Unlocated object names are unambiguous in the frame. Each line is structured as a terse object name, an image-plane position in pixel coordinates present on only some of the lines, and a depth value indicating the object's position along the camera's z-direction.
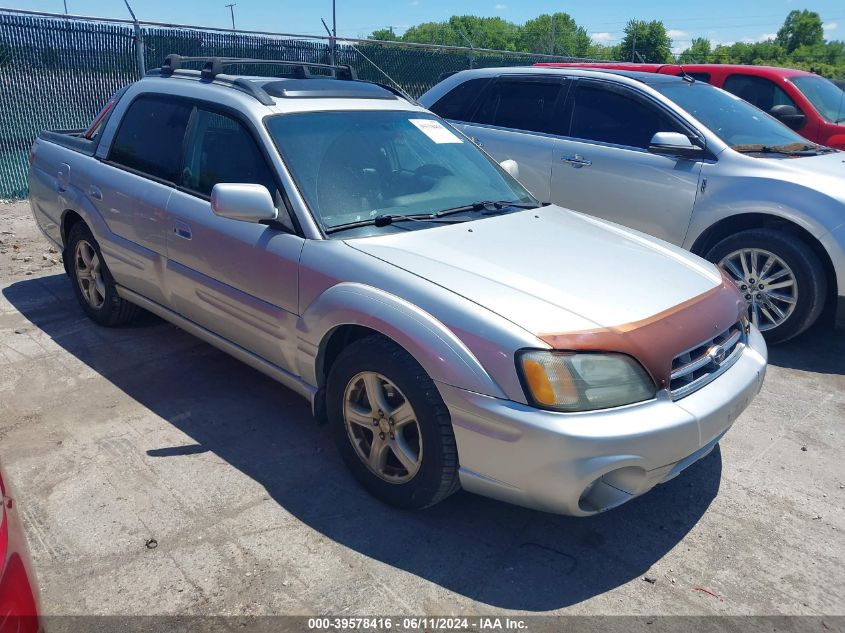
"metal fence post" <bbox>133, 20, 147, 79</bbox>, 9.03
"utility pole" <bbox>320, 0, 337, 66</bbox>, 10.85
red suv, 7.77
